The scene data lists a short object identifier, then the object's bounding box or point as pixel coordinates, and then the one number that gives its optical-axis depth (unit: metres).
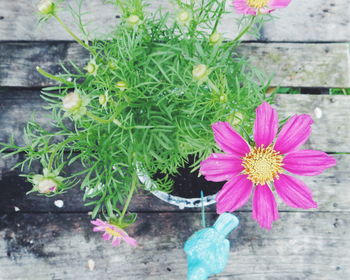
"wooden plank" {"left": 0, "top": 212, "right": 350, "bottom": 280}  0.79
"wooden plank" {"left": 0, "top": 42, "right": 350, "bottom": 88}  0.82
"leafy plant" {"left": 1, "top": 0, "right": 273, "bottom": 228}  0.54
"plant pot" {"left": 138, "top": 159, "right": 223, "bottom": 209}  0.74
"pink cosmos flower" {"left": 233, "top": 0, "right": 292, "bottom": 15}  0.51
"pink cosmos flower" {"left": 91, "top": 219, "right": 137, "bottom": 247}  0.51
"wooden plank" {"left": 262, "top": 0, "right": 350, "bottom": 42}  0.84
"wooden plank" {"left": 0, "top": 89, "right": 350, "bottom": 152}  0.81
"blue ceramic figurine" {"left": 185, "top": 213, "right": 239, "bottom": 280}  0.68
